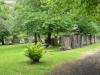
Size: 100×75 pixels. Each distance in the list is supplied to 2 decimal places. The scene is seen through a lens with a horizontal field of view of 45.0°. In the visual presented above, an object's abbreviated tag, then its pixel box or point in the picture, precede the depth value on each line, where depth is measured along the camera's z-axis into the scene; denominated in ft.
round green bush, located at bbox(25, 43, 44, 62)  26.91
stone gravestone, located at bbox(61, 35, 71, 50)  45.78
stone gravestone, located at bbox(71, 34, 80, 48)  49.36
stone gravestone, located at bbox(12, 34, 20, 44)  81.45
